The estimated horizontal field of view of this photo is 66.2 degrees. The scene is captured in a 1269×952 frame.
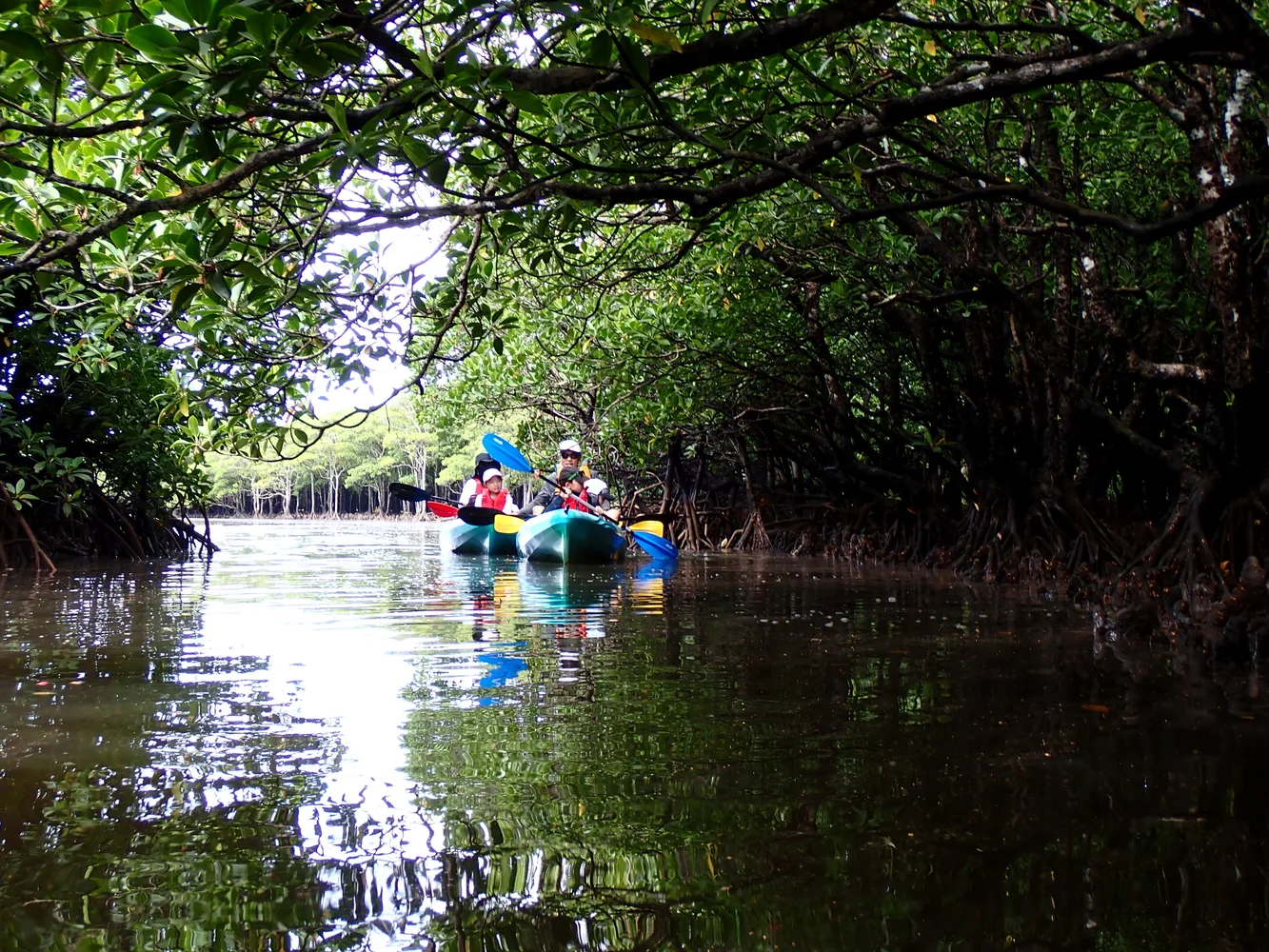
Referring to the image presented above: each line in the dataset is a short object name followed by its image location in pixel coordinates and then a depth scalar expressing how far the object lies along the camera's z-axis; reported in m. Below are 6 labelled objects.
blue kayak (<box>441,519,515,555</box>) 13.25
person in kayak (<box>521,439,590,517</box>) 13.34
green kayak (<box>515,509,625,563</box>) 10.90
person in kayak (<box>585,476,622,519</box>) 13.07
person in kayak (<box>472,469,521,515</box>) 14.04
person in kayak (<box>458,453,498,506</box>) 14.22
